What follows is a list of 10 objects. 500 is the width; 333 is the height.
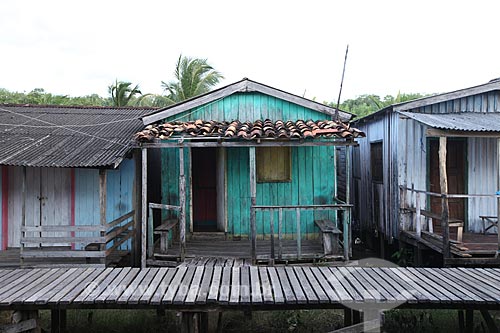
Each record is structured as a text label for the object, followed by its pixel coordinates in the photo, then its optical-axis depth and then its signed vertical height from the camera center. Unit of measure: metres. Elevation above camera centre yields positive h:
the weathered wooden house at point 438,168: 8.92 +0.06
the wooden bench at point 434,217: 7.42 -1.09
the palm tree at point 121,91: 20.72 +4.27
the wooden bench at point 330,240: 7.21 -1.30
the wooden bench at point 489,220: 8.76 -1.17
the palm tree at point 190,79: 20.48 +4.91
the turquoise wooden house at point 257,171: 8.82 -0.02
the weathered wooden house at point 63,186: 8.19 -0.35
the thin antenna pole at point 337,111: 8.37 +1.28
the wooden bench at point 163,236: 7.36 -1.25
